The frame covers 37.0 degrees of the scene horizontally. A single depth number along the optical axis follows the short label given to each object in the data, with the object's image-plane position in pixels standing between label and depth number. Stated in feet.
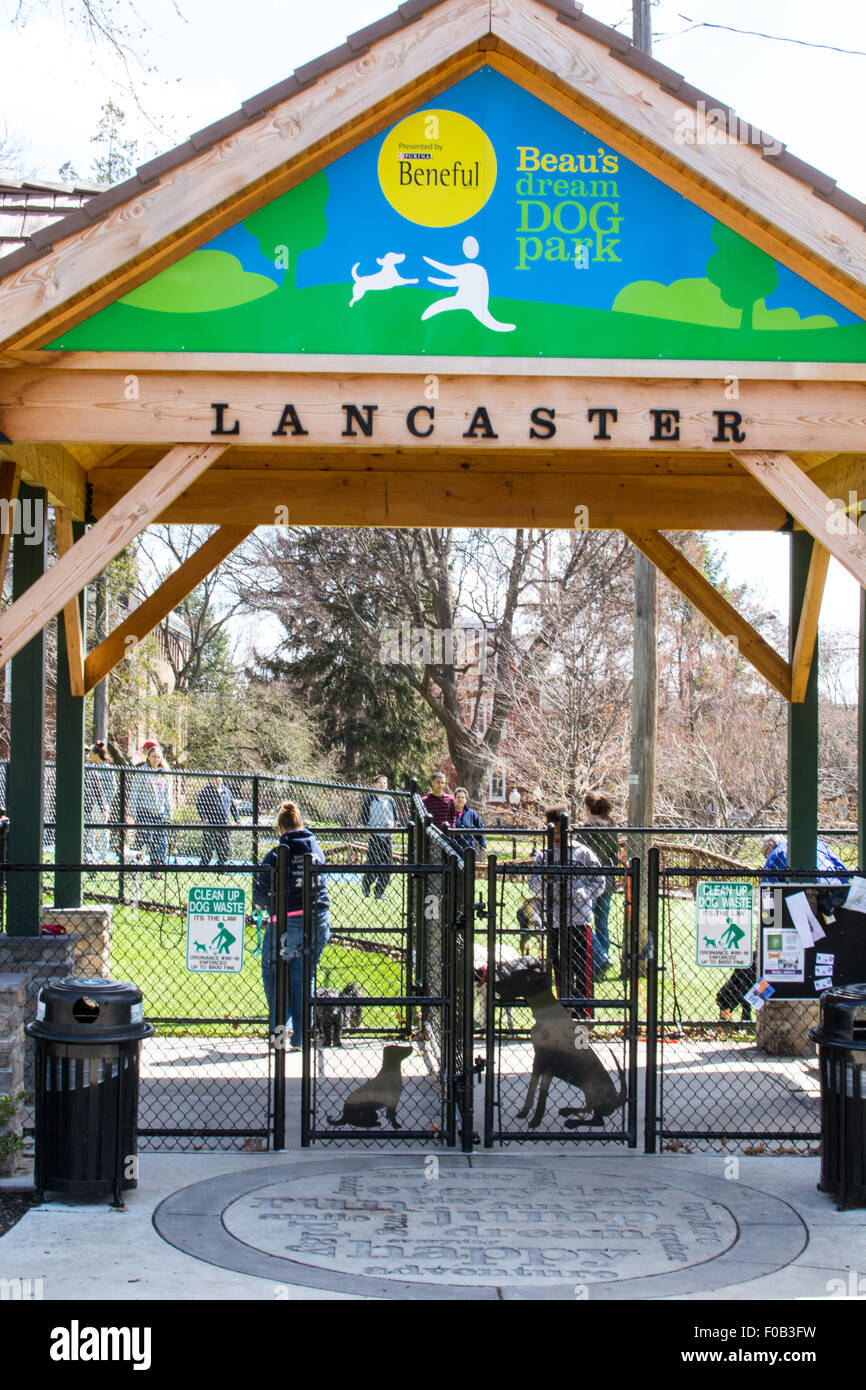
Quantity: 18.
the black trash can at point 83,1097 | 20.68
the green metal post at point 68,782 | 31.91
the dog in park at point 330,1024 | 31.53
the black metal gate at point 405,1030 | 23.80
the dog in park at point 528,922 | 28.34
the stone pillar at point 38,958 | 27.32
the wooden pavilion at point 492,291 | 22.36
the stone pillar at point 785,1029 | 31.91
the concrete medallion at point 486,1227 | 17.95
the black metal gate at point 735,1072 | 24.47
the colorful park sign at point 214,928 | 23.41
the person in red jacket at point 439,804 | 47.70
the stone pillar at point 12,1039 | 23.16
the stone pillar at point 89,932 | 30.35
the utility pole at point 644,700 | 47.29
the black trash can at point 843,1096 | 21.17
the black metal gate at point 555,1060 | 23.94
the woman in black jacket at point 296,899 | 30.19
